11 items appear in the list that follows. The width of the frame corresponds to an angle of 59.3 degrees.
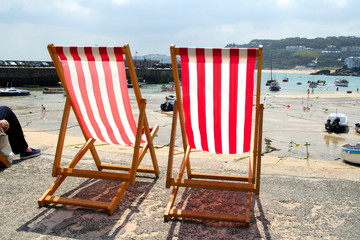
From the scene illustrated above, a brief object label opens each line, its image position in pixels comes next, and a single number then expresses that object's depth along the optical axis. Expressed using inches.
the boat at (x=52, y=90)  1194.6
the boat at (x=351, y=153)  232.2
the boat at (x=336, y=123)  412.2
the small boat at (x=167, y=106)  617.9
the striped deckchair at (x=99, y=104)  104.3
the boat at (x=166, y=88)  1403.7
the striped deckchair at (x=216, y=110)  96.2
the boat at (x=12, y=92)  995.8
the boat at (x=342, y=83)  2308.1
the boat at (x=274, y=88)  1643.7
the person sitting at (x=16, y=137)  144.7
